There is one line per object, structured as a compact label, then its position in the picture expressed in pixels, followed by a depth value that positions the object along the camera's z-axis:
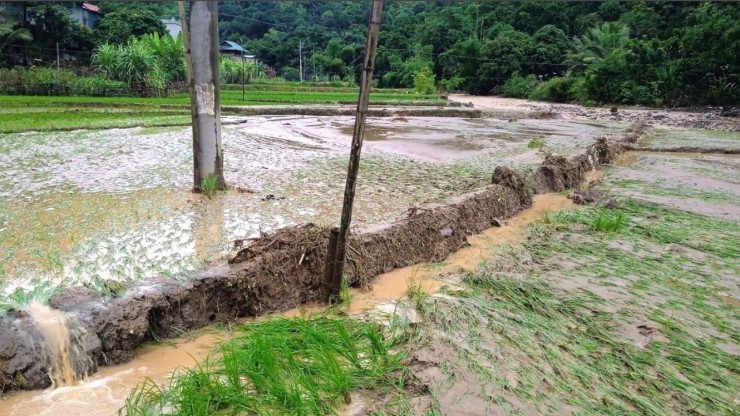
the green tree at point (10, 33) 27.93
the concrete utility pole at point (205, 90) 5.78
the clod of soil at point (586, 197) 6.67
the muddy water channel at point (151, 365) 2.37
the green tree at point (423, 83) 38.38
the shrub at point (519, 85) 40.97
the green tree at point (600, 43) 33.97
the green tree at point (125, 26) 35.00
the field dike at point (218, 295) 2.51
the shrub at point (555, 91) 36.22
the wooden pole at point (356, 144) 2.95
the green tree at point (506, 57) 42.84
